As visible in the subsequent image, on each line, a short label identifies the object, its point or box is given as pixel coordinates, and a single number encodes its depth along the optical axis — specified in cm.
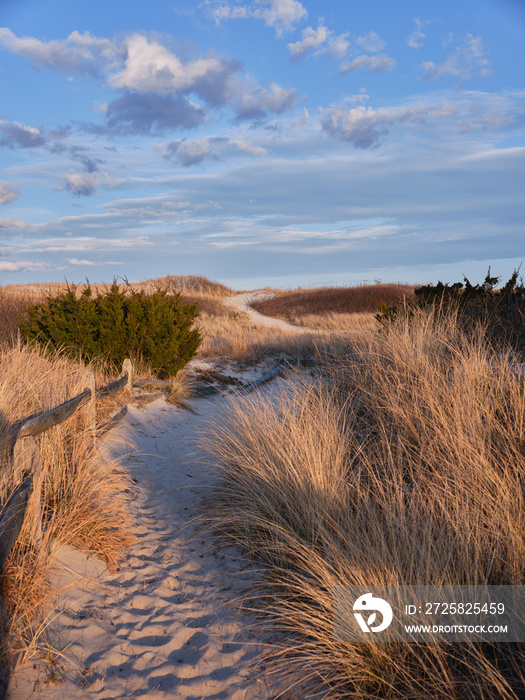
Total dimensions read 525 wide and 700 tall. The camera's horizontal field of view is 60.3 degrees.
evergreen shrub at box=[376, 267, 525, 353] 769
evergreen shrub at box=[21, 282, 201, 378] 851
